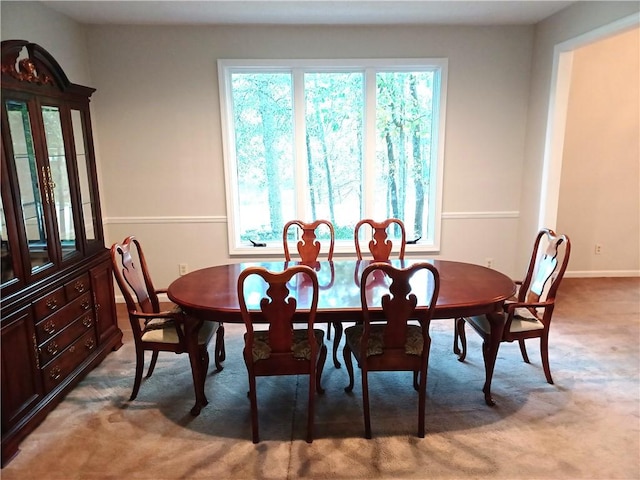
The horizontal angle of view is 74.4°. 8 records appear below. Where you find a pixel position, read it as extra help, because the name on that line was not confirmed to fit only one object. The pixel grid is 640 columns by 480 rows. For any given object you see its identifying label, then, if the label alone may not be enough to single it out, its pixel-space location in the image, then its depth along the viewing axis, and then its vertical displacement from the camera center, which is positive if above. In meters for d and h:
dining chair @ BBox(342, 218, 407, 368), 3.11 -0.55
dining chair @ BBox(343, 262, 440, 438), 1.96 -0.86
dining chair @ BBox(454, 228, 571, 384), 2.46 -0.83
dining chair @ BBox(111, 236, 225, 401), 2.36 -0.87
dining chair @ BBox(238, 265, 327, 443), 1.94 -0.85
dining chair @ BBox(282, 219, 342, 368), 3.12 -0.56
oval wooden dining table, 2.16 -0.70
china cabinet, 2.12 -0.44
